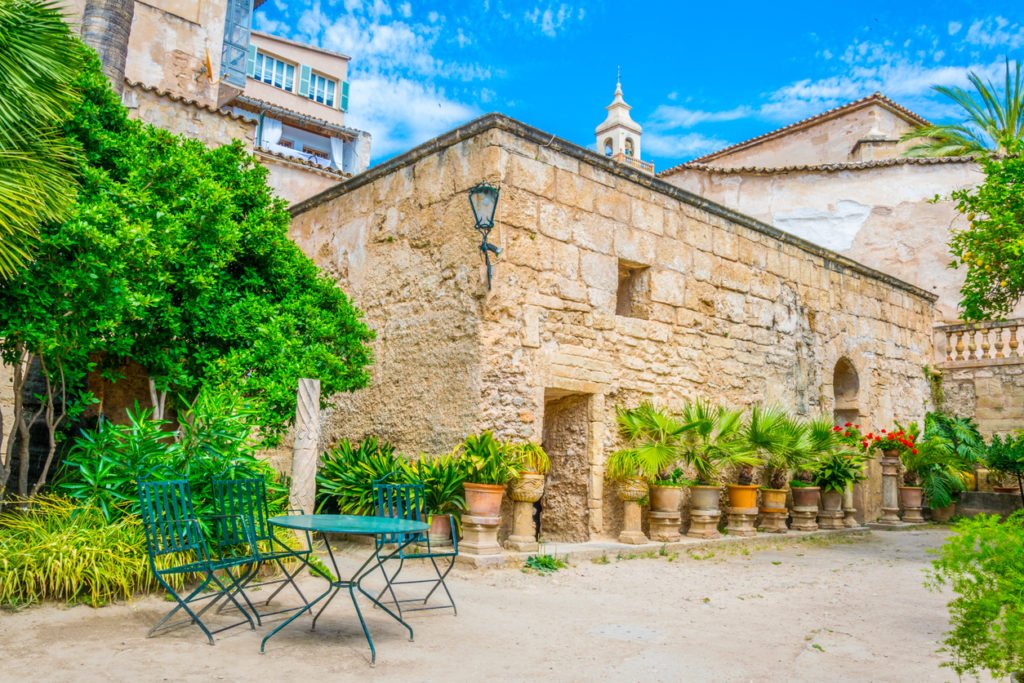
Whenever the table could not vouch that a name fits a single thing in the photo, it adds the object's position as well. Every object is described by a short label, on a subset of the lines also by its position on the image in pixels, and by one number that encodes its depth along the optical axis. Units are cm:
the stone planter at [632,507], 770
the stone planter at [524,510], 679
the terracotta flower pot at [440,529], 666
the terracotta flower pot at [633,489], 772
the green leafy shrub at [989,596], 274
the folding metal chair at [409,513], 492
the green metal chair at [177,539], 403
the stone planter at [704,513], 842
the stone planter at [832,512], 1019
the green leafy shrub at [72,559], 438
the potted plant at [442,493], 666
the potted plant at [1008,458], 1176
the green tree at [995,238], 824
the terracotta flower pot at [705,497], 846
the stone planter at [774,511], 941
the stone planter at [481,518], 642
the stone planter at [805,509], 978
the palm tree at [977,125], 1784
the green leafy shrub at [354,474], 704
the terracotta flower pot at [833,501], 1023
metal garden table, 392
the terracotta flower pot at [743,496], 895
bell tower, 4012
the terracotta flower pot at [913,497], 1207
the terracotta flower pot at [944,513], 1237
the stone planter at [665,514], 794
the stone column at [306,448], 616
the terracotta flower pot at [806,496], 977
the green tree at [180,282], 506
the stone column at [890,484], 1168
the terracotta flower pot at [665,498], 799
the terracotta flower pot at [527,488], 677
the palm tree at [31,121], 486
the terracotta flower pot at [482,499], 643
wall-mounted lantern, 719
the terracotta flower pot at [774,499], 948
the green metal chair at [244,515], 448
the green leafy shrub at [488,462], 659
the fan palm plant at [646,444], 775
